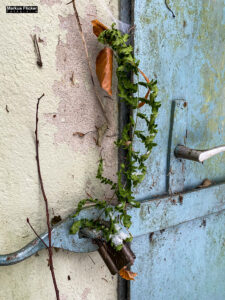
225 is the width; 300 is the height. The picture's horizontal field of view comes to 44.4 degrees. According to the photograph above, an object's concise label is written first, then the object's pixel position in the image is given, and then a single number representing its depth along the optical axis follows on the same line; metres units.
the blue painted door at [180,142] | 0.80
